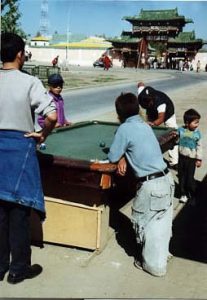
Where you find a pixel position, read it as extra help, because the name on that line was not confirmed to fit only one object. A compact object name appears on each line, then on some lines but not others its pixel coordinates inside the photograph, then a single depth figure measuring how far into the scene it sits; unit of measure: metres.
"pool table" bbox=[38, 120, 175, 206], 3.95
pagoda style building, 71.62
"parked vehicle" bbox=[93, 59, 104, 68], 67.38
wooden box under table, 4.25
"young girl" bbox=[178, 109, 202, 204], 5.79
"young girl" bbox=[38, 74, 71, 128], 5.56
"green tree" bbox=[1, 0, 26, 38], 22.31
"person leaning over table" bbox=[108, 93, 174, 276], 3.78
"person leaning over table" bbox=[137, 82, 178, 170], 5.67
